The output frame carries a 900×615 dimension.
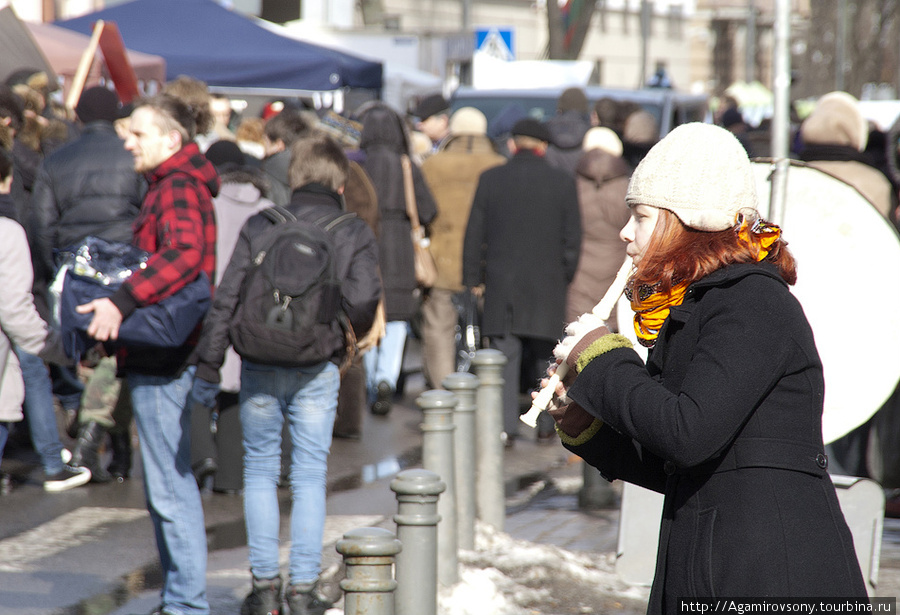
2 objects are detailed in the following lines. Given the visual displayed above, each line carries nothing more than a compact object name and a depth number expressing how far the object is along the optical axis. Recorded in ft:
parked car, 107.14
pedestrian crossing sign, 156.35
